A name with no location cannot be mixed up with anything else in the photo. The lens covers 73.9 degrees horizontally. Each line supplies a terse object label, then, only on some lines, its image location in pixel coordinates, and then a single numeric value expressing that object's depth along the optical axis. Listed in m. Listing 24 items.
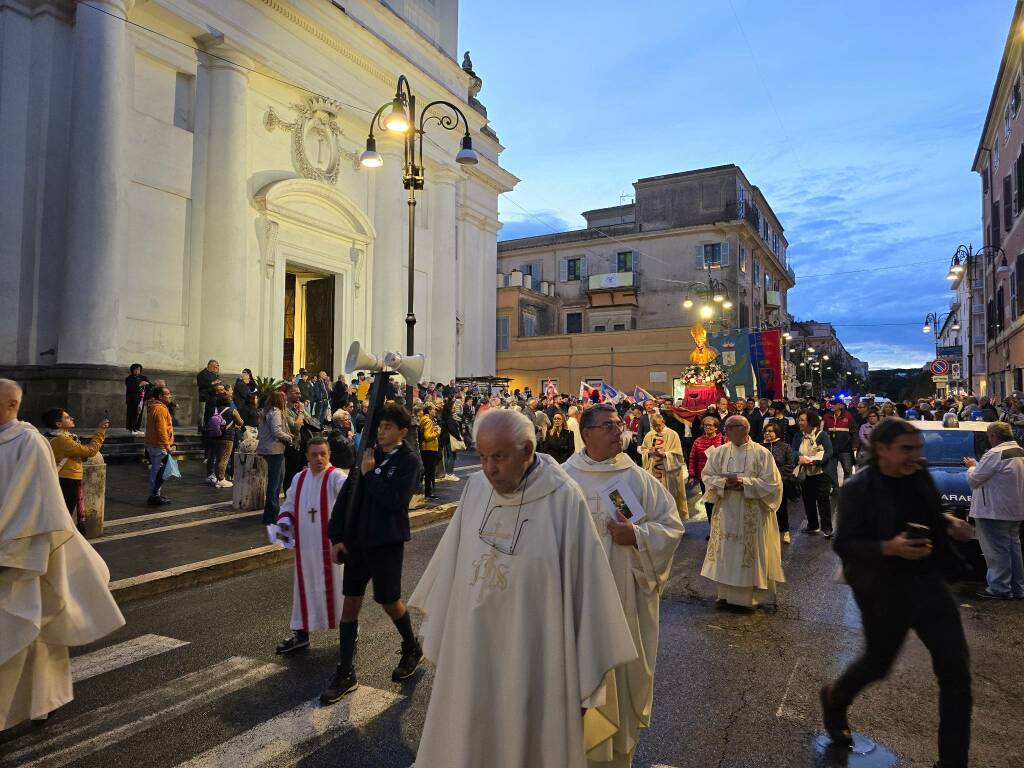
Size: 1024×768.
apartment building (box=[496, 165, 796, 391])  39.44
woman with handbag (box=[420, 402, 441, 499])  12.34
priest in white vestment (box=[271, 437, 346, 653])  4.95
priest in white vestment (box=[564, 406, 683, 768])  3.13
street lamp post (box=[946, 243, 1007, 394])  26.15
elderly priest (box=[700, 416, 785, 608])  6.28
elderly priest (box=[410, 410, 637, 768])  2.59
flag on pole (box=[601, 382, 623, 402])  20.62
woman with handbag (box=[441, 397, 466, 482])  13.92
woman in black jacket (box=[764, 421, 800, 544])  9.23
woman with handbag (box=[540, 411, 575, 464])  10.51
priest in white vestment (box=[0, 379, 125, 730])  3.74
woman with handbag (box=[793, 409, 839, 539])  9.80
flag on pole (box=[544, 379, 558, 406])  21.27
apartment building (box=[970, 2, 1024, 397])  24.86
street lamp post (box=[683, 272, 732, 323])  37.62
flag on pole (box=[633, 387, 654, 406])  17.27
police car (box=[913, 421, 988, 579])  7.74
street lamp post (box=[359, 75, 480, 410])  10.74
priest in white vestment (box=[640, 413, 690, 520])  8.68
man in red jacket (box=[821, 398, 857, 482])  13.40
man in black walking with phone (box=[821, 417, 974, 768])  3.27
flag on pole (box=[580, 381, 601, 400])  19.55
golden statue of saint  24.17
